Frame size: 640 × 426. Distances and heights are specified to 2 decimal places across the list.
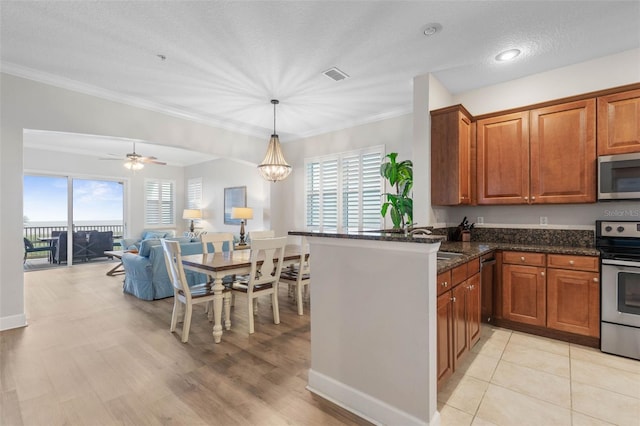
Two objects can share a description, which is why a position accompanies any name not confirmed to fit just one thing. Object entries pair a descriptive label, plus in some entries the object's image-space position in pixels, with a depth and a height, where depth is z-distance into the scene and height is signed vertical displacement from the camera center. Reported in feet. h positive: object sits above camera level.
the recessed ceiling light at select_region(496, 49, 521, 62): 9.61 +5.29
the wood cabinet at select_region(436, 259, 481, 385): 6.24 -2.54
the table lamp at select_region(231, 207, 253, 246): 20.14 -0.09
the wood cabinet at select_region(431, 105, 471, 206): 10.57 +2.06
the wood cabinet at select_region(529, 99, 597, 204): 9.66 +2.02
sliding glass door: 23.71 +0.02
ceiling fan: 19.19 +3.47
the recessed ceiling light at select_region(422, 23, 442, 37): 8.31 +5.33
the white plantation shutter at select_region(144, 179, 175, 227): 28.63 +0.93
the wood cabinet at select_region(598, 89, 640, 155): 8.93 +2.78
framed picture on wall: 24.49 +1.06
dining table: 9.89 -1.96
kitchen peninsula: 5.40 -2.36
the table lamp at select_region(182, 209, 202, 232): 27.14 -0.20
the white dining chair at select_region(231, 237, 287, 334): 10.48 -2.38
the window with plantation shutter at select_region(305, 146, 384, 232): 16.47 +1.29
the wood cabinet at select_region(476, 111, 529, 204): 10.82 +2.03
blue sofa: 14.39 -2.92
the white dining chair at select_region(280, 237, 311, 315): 12.48 -2.86
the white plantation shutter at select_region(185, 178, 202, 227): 29.40 +1.78
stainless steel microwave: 8.91 +1.08
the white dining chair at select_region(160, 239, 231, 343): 9.86 -2.93
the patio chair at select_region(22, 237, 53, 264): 23.15 -2.93
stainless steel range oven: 8.08 -2.61
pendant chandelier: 14.49 +2.46
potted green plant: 12.07 +1.11
